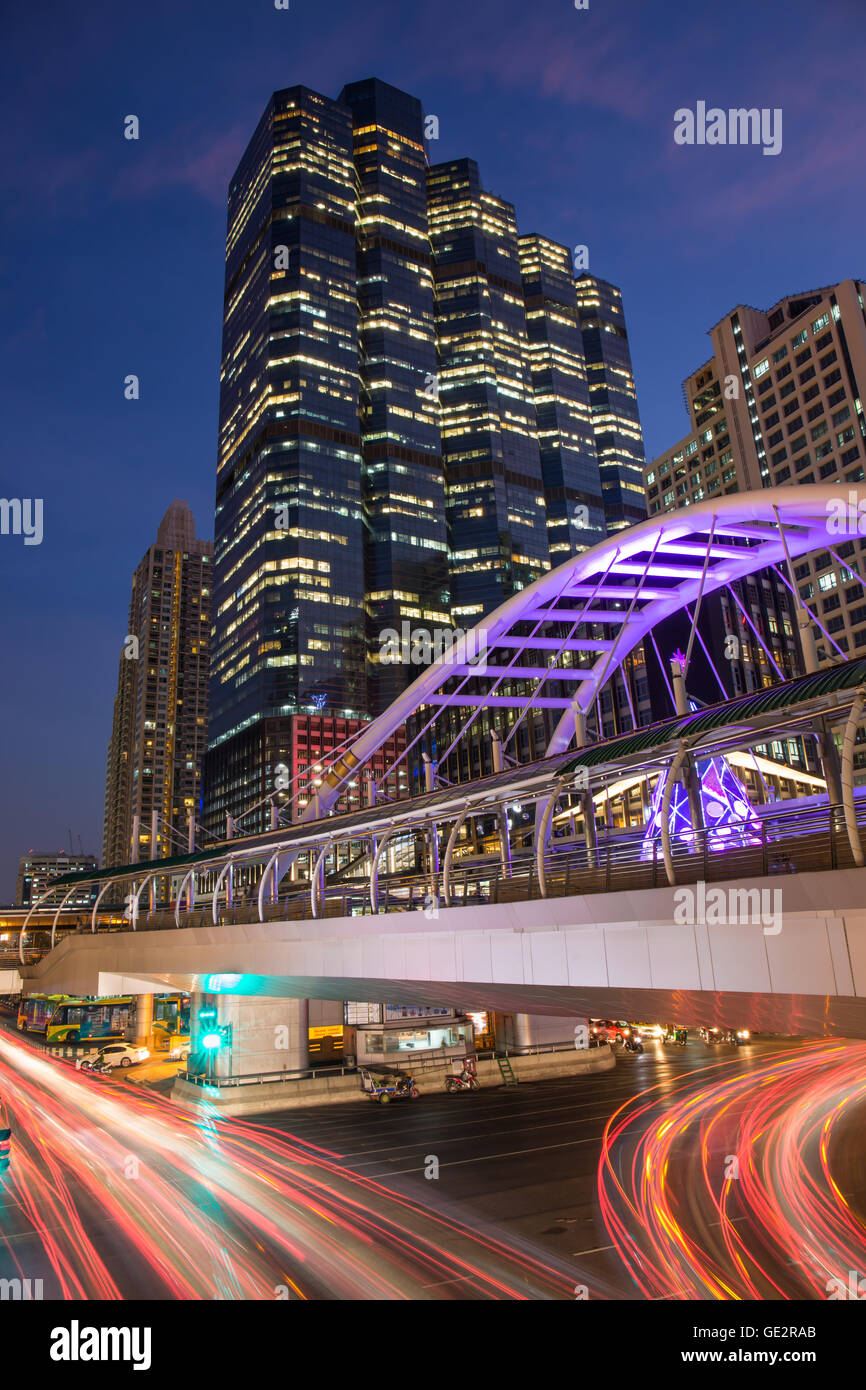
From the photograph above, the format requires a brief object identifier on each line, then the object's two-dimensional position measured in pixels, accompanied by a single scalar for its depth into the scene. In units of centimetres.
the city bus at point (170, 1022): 5931
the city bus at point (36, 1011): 7828
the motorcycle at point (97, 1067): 4853
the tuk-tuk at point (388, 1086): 3969
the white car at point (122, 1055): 5062
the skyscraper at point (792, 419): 9300
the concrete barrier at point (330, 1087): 3656
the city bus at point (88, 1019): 6625
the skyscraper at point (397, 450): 17100
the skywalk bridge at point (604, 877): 1120
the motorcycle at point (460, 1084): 4278
